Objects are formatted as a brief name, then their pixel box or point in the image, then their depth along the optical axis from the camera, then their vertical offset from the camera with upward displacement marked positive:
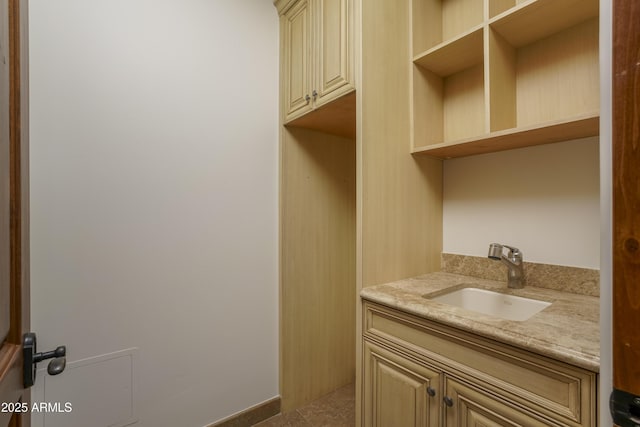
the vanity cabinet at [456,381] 0.73 -0.51
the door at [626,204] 0.39 +0.01
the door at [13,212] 0.51 +0.01
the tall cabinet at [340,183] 1.29 +0.18
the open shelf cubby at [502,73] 1.08 +0.63
